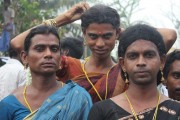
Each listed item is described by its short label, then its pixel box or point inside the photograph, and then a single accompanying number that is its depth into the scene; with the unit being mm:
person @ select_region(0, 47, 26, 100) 5352
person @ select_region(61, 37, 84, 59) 6121
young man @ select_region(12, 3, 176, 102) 3551
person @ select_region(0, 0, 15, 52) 10305
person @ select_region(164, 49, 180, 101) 3857
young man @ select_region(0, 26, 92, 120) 3186
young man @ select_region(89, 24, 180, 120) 2971
